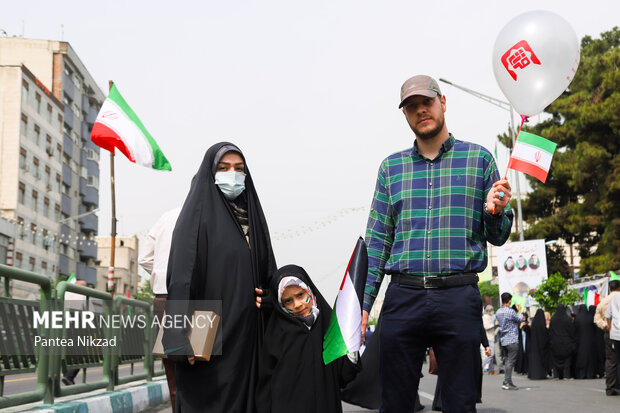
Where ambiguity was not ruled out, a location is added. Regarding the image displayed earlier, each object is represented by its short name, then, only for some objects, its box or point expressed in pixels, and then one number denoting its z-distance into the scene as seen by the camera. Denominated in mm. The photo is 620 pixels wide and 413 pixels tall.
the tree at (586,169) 29438
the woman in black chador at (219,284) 4141
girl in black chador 4316
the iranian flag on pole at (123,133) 12052
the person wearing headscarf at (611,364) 12102
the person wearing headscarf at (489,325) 18500
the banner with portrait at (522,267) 26719
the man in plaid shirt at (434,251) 3781
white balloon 4258
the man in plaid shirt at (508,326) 14508
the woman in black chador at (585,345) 17797
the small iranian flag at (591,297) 20984
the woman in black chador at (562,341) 17706
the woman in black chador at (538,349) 18156
